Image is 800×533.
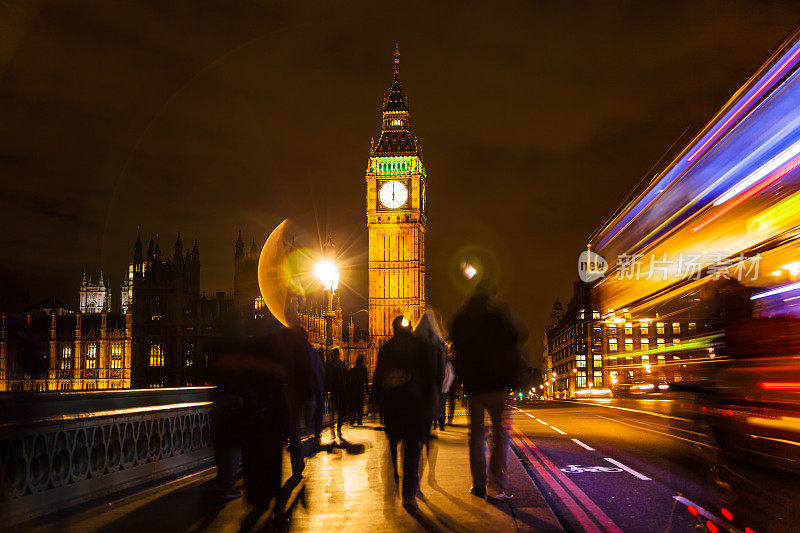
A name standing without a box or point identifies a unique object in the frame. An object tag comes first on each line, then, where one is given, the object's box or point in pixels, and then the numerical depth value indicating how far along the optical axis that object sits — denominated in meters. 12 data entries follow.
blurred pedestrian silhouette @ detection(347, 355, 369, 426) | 19.95
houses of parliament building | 102.56
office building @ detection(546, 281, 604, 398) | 101.03
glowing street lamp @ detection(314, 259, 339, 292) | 24.95
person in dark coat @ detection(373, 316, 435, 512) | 8.01
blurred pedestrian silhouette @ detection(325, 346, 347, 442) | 17.94
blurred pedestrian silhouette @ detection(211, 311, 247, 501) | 7.37
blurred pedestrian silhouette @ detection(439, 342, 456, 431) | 14.18
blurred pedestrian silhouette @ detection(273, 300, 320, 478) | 7.66
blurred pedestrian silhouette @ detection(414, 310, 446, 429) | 8.31
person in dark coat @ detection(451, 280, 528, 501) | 8.31
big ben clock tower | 128.62
